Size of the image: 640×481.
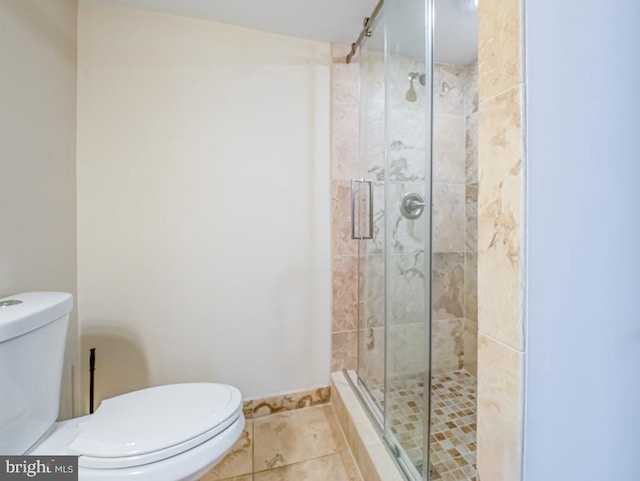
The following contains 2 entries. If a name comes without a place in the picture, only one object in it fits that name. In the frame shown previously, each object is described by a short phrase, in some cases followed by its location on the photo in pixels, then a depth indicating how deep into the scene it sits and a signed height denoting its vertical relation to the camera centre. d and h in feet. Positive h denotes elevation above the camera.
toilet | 2.25 -1.75
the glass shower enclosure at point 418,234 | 3.25 +0.04
